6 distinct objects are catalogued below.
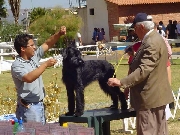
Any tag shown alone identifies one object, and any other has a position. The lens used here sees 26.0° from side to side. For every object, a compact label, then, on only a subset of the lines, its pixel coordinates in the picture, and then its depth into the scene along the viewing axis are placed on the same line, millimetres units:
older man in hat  4022
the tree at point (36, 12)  28202
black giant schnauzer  4132
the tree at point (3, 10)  30695
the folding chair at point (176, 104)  6873
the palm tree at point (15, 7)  30255
